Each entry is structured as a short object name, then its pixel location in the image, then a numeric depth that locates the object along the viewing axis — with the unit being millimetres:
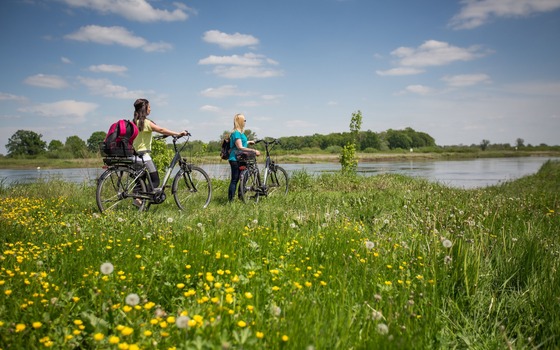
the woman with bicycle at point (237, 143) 8859
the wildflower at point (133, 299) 2019
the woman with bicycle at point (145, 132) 7289
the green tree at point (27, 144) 78619
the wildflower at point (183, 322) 1730
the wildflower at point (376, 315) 2250
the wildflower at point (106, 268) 2458
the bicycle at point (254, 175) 8984
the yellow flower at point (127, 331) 1753
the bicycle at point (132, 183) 7148
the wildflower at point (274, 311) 2096
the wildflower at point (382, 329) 1970
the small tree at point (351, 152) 18000
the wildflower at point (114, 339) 1771
